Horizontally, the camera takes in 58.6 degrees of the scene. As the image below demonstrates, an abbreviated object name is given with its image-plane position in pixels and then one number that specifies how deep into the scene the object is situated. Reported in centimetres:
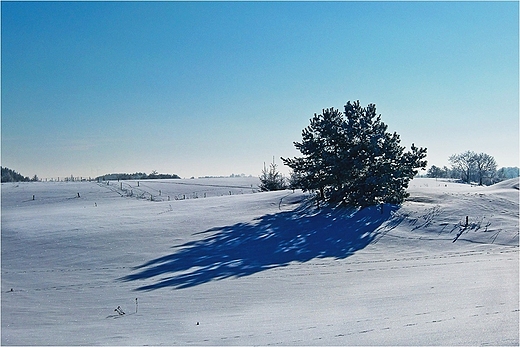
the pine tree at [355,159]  3061
